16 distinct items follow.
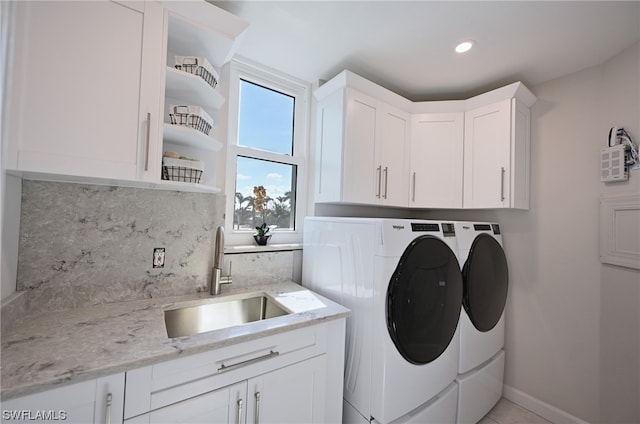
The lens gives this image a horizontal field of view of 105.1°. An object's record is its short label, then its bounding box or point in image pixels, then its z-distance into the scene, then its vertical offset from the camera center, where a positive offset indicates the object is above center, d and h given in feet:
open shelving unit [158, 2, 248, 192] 3.81 +2.90
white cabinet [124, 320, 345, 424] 2.80 -2.24
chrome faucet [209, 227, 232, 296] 4.84 -0.99
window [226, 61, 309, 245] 5.94 +1.64
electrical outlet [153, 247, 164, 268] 4.55 -0.83
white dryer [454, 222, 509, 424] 5.23 -2.17
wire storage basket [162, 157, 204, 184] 3.90 +0.71
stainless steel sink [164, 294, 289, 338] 4.36 -1.93
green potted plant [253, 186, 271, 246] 5.92 +0.15
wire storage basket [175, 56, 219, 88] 4.04 +2.48
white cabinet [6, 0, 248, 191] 2.87 +1.61
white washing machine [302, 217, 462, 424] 4.18 -1.72
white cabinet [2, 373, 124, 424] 2.27 -1.90
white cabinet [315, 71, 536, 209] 5.65 +1.84
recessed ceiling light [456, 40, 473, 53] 5.01 +3.67
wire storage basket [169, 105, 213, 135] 4.03 +1.62
